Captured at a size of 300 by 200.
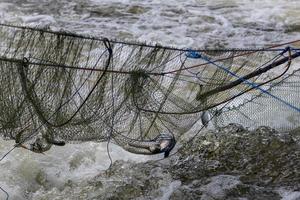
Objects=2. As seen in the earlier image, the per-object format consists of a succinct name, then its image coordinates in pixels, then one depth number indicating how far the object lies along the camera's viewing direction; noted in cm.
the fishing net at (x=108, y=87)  816
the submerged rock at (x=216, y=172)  1010
